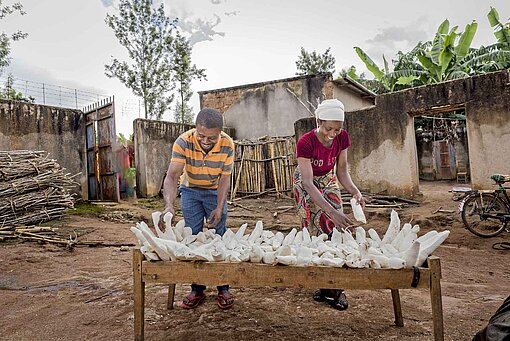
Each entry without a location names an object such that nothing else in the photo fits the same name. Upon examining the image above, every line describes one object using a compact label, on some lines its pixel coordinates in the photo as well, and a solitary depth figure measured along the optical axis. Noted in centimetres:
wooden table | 191
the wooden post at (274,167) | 1006
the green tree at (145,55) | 1556
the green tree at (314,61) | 2298
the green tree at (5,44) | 1306
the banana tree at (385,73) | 1274
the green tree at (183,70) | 1609
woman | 274
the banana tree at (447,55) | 1025
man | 270
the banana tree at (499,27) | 1109
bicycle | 573
